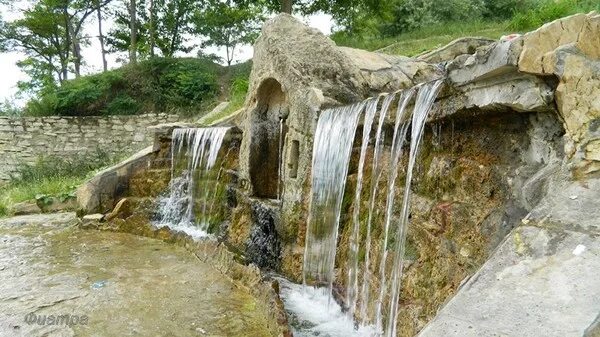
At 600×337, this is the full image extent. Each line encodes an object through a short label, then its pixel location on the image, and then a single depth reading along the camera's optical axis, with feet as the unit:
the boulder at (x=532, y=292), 3.73
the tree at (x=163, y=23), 61.72
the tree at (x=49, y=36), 60.39
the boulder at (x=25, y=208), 28.94
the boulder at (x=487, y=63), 6.37
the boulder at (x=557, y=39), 5.47
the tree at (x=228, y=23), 50.60
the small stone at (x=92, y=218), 23.85
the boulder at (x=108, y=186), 25.14
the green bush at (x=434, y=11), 53.57
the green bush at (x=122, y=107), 47.47
